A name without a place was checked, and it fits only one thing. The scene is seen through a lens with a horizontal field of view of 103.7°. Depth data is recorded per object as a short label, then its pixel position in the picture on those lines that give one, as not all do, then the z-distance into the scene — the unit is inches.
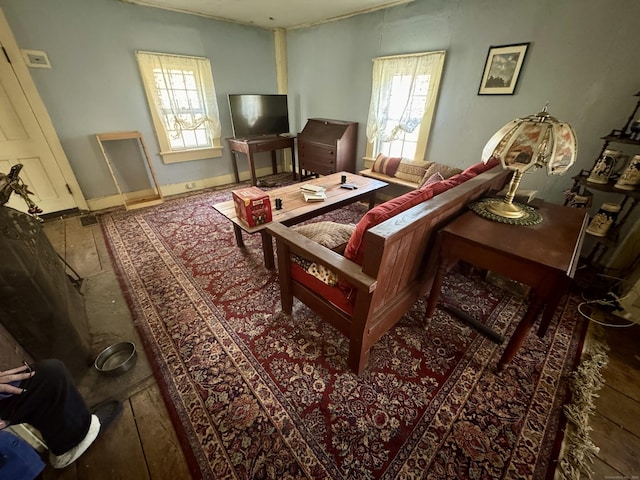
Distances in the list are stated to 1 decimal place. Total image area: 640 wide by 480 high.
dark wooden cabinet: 137.1
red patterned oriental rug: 41.4
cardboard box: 73.5
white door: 94.8
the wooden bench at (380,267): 39.4
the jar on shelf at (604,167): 65.2
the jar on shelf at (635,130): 62.9
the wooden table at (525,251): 41.6
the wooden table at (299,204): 79.2
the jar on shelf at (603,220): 68.1
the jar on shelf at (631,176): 63.3
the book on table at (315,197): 90.3
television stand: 144.6
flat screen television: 144.0
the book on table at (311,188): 94.3
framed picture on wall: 87.1
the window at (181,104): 122.2
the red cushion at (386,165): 124.6
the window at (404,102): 108.0
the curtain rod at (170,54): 116.1
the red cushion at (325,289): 49.4
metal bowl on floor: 51.6
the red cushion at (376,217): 43.3
